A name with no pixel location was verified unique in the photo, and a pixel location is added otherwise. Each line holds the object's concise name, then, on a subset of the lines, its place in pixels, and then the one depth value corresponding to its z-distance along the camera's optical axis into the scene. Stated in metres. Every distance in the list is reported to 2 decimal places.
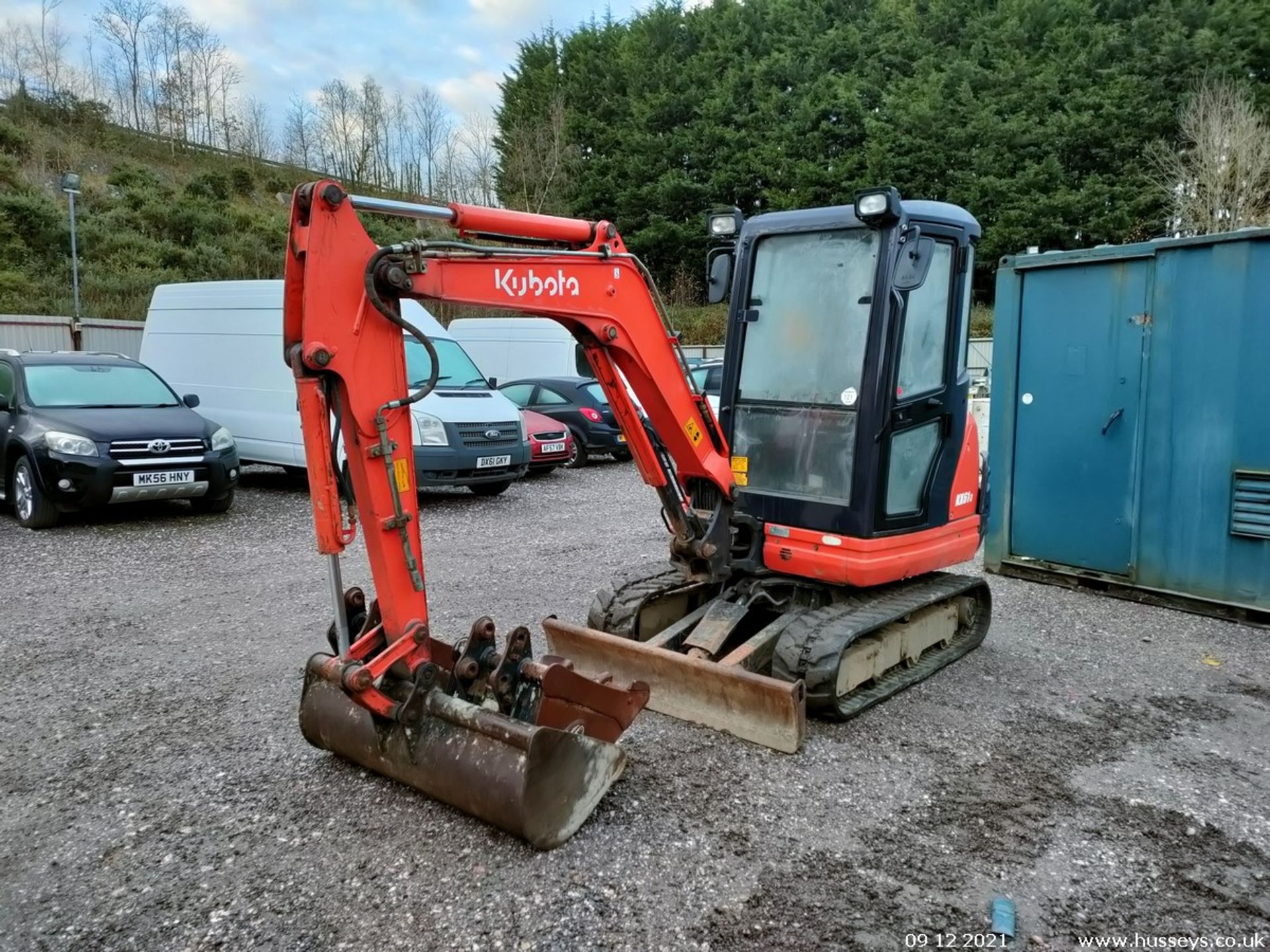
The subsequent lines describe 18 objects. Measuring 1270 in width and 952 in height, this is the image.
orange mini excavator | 3.28
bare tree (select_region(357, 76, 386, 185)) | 36.31
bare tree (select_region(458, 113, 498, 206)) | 36.19
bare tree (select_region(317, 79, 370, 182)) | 35.56
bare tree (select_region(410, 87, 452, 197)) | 37.34
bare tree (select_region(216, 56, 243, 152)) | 33.50
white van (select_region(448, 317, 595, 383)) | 16.98
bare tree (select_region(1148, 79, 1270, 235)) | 24.16
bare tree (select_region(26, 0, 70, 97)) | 29.59
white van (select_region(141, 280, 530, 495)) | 10.28
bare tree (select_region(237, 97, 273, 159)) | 33.34
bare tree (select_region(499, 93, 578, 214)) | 33.66
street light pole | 16.77
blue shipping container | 6.19
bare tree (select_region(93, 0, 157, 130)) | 32.88
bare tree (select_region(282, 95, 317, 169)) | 34.41
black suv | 8.51
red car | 12.26
